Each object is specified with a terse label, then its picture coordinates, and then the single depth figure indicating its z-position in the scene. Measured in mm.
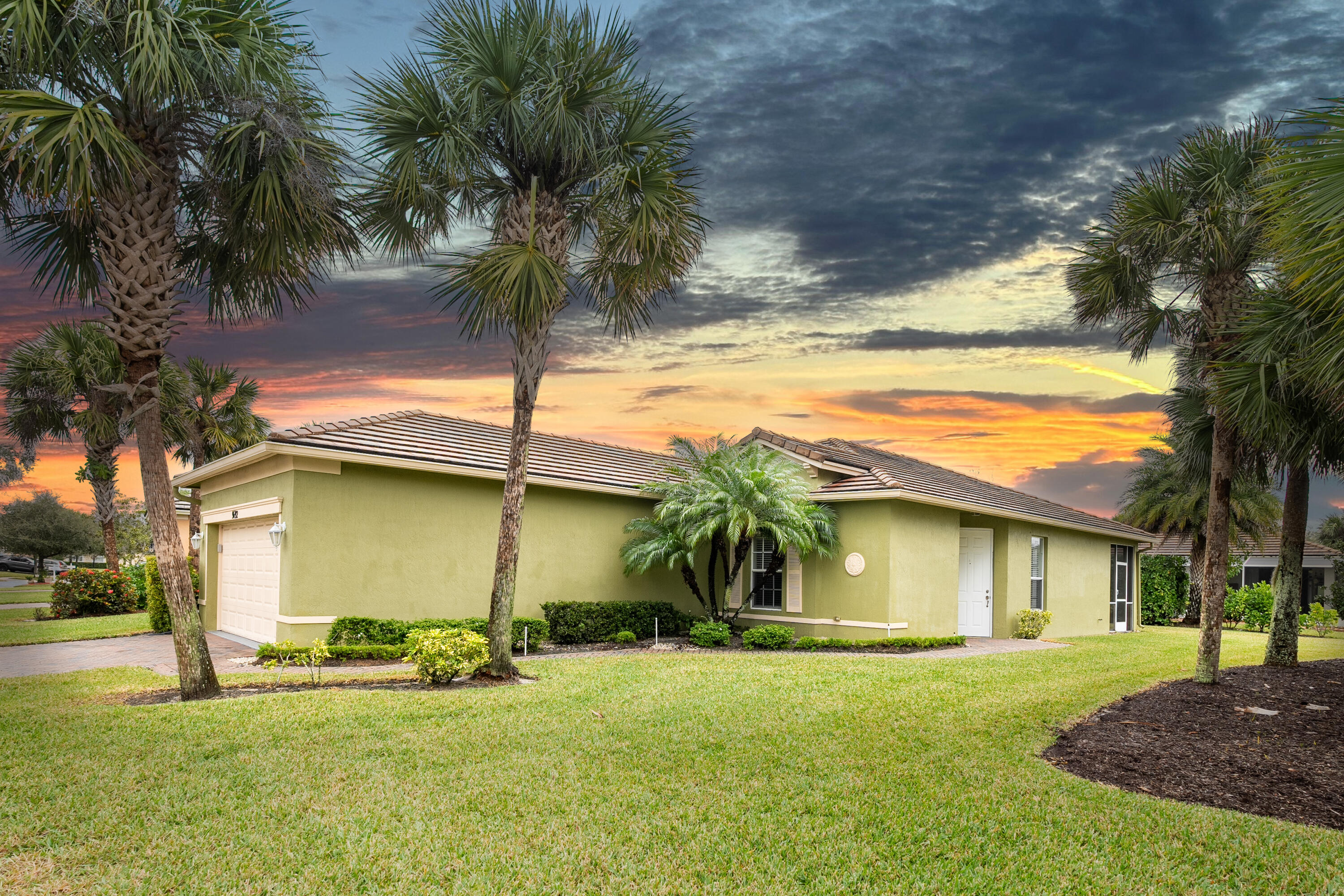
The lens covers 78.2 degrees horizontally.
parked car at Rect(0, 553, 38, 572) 58281
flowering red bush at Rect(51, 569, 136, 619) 23266
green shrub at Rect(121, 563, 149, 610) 25547
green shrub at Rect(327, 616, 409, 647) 13578
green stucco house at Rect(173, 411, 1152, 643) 13883
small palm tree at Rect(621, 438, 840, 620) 16234
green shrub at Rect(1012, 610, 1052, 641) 20141
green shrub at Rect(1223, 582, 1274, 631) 26422
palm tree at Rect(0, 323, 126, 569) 22453
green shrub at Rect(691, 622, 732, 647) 16453
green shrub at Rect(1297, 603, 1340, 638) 24141
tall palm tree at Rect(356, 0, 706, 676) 10734
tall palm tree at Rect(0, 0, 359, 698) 8359
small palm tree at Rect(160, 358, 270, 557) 24875
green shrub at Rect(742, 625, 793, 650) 16297
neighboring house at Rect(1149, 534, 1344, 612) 32188
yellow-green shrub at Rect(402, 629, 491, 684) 10719
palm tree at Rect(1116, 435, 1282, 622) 28828
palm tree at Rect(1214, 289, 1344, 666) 10273
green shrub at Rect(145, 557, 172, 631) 18359
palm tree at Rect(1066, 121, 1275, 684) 11617
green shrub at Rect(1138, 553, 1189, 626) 29547
